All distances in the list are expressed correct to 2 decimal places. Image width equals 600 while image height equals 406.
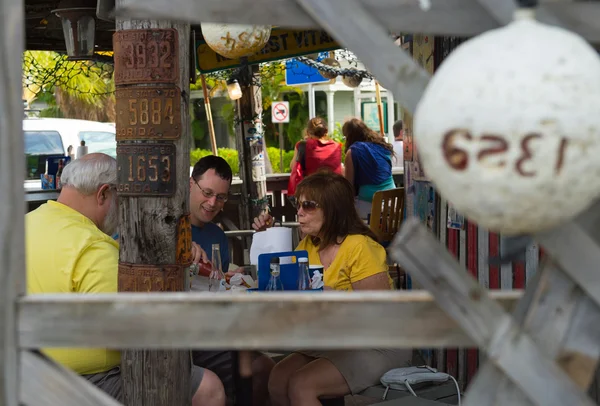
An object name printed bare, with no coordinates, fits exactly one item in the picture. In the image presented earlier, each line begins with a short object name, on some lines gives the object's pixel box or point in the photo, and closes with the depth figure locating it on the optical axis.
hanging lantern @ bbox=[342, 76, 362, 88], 11.53
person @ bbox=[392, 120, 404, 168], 10.10
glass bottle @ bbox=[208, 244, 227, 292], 4.19
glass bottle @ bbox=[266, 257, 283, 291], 3.88
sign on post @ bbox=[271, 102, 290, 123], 16.62
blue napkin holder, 3.88
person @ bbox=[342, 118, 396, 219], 7.98
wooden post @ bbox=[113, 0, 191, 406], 3.42
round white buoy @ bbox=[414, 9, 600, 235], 1.58
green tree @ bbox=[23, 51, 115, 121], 26.26
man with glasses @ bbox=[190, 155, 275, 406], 4.95
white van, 12.16
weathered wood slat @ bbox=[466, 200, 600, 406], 1.88
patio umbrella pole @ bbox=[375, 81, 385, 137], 16.03
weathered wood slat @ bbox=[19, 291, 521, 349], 1.96
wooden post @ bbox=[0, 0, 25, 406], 2.04
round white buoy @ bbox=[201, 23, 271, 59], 4.45
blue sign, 11.66
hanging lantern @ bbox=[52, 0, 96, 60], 5.55
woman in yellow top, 4.03
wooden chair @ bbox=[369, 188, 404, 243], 6.70
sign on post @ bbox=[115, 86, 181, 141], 3.43
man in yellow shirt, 3.42
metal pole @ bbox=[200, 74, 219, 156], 13.23
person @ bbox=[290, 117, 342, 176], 9.33
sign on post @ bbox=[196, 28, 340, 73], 6.89
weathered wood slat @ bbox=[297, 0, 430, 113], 1.90
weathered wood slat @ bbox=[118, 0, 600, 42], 1.90
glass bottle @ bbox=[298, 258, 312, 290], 3.88
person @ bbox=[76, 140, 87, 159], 9.73
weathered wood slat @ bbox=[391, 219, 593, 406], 1.79
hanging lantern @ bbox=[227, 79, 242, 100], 9.06
